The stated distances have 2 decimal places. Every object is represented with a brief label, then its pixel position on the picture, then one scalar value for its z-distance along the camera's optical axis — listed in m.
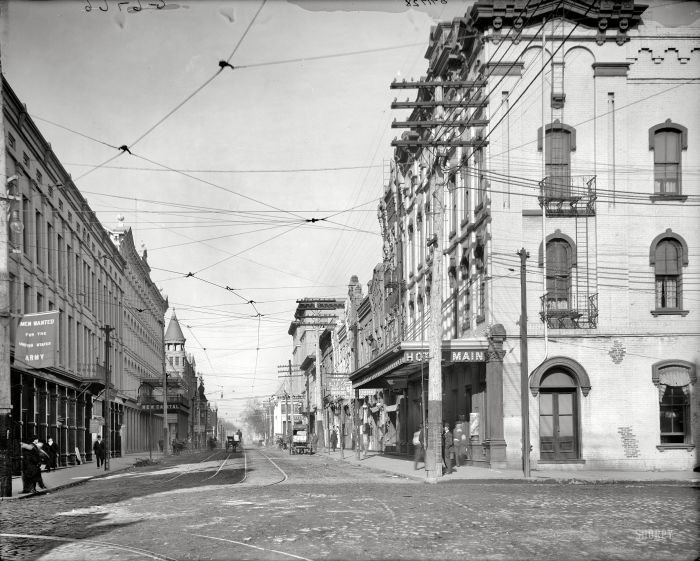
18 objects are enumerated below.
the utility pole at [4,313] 21.30
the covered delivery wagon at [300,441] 61.97
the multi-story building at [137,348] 66.38
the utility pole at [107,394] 39.93
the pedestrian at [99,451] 41.06
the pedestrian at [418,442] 32.28
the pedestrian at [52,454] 34.91
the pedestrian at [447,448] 28.95
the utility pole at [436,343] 26.70
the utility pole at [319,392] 60.36
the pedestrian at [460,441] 32.22
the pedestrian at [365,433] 58.31
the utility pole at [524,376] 25.97
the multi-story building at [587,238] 29.88
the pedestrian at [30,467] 24.29
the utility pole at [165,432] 67.03
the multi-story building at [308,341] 99.38
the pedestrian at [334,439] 71.68
